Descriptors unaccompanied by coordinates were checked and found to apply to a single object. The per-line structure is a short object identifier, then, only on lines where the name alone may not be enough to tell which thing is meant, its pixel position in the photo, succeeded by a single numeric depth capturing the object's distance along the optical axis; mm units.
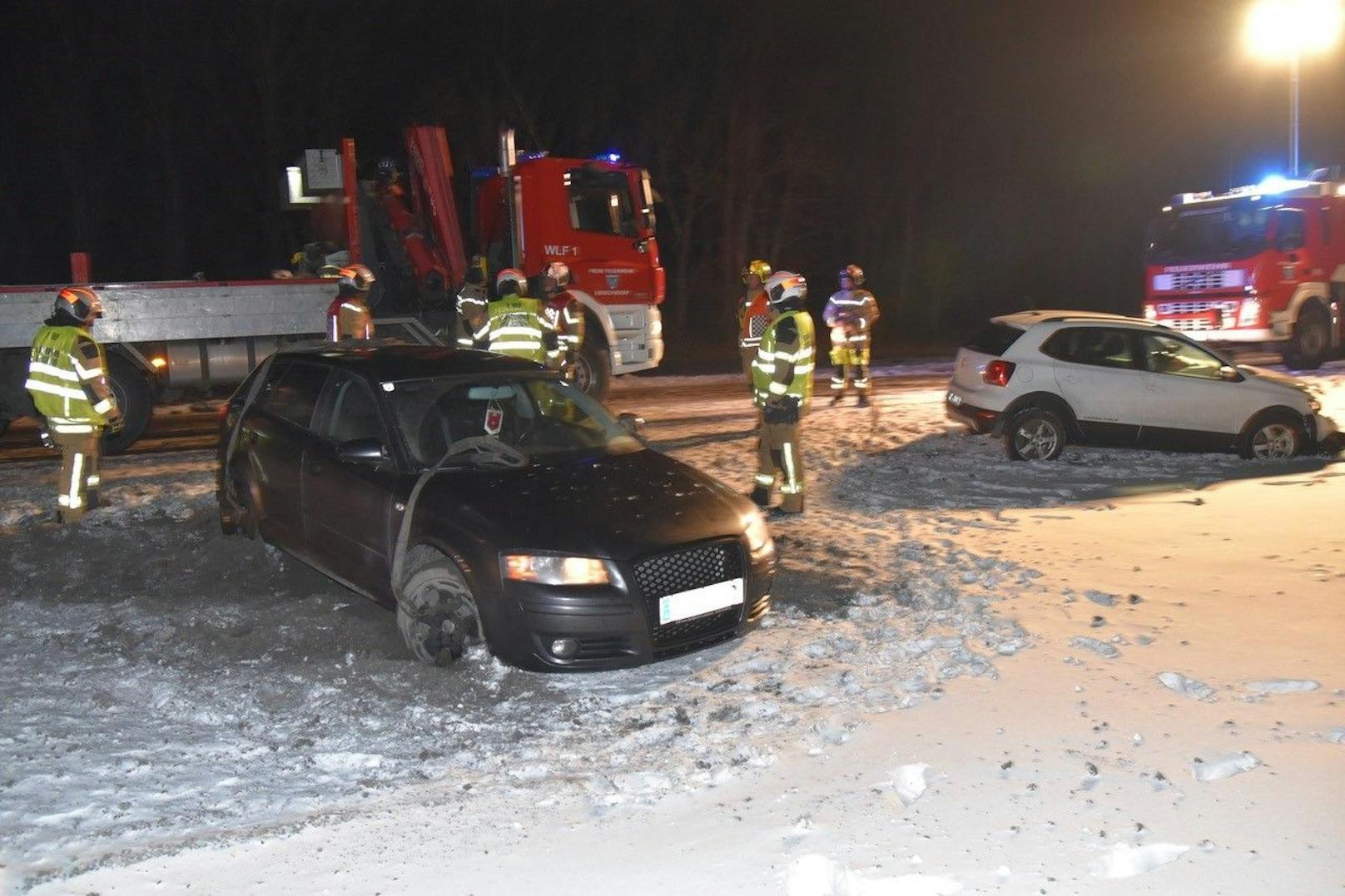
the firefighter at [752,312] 13516
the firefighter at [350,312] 10961
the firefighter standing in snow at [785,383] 9195
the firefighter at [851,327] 14945
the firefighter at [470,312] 12062
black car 5527
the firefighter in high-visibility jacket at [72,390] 8719
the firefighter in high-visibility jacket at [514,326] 11023
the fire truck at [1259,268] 19250
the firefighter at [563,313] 12219
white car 11281
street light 24094
